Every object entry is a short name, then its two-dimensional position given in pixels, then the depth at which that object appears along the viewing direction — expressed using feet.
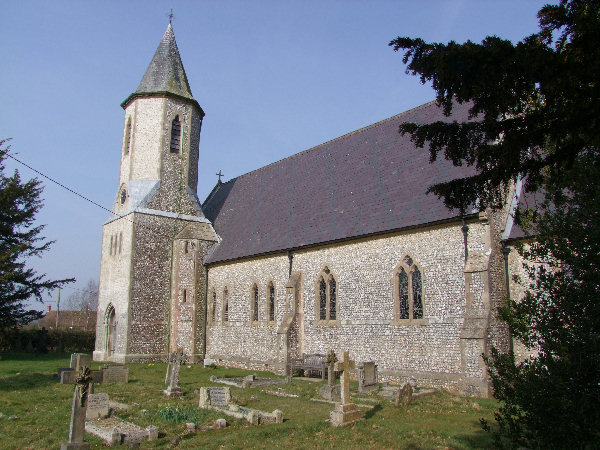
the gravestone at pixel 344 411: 32.72
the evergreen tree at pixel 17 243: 94.38
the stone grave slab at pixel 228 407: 33.86
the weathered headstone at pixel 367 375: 46.65
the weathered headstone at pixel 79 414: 25.68
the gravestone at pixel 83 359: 35.24
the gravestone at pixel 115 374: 53.36
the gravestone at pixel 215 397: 38.59
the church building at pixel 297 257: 49.03
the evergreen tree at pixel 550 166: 14.79
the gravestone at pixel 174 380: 44.77
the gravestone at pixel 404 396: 38.51
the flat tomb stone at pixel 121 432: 28.66
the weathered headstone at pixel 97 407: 34.47
